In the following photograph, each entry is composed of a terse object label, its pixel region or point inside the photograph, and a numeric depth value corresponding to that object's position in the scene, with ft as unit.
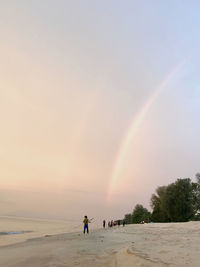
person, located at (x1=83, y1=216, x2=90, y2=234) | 74.74
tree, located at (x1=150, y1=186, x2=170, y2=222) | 204.12
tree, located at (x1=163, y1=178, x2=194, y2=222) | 189.62
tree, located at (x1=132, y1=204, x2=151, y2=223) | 262.35
